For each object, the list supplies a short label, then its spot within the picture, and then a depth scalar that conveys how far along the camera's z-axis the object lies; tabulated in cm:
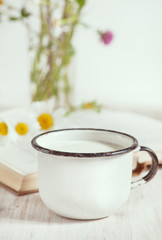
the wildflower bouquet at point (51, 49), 81
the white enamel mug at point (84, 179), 44
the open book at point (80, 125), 52
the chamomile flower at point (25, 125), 61
